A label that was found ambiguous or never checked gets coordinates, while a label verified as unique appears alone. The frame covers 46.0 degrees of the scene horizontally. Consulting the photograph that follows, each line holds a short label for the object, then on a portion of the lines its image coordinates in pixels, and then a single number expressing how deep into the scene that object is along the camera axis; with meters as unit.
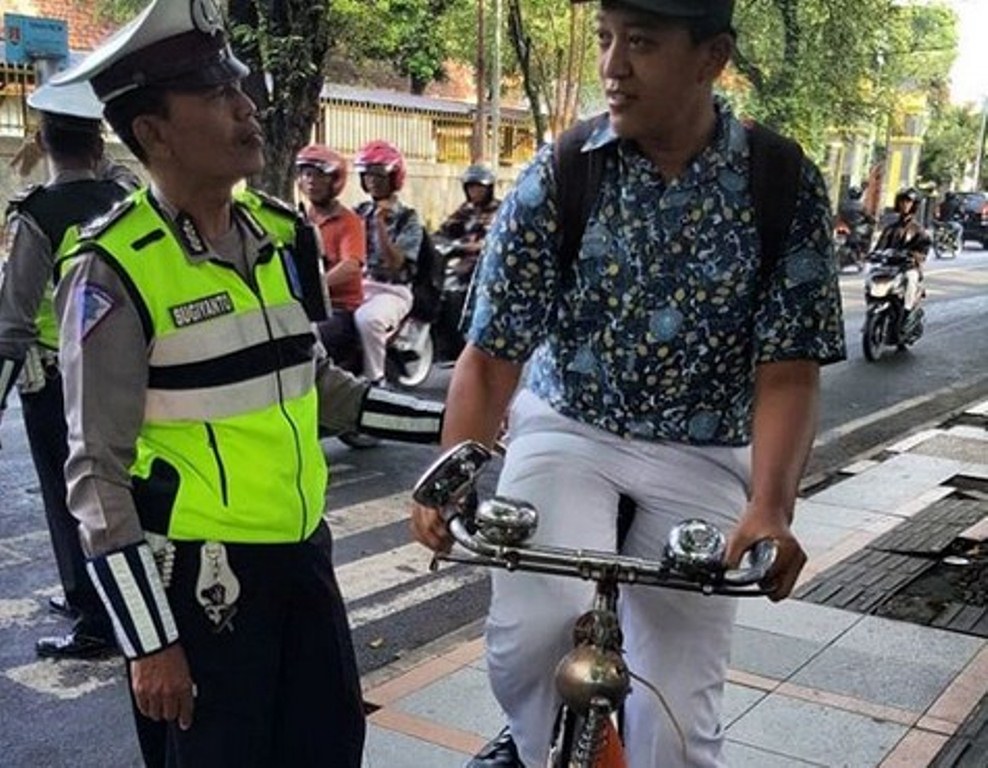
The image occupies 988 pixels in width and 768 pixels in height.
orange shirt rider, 6.53
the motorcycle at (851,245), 22.10
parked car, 32.50
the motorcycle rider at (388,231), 7.38
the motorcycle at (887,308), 11.26
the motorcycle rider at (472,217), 9.45
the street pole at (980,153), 49.83
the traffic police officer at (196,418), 1.87
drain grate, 4.42
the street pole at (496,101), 19.97
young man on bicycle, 1.98
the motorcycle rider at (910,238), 11.72
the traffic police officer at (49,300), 3.48
